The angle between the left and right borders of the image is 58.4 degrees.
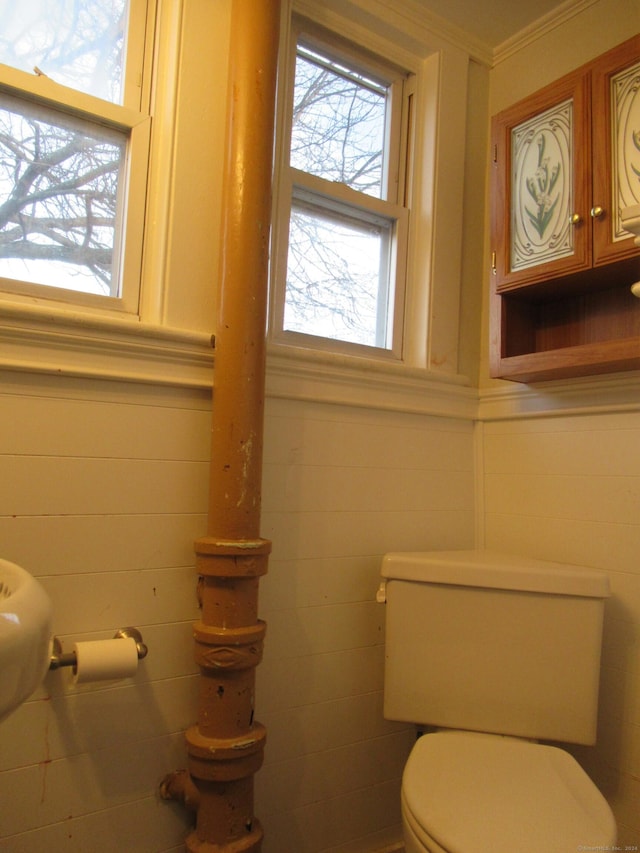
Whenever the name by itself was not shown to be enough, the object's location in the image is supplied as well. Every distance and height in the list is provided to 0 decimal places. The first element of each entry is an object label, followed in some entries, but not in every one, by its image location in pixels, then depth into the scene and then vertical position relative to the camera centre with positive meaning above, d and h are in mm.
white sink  521 -175
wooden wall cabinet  1299 +629
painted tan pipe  1147 -51
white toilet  1186 -411
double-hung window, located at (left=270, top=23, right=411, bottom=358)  1563 +774
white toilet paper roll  1034 -358
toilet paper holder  1038 -353
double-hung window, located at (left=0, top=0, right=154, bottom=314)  1196 +688
